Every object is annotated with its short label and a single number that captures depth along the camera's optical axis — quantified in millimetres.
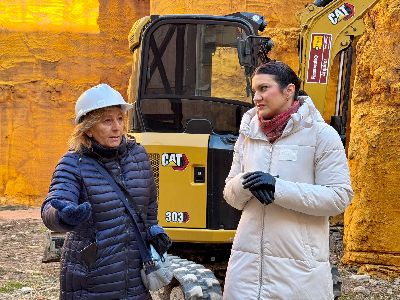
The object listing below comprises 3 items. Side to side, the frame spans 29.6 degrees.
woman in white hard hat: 3201
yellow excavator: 6359
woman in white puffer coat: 3291
